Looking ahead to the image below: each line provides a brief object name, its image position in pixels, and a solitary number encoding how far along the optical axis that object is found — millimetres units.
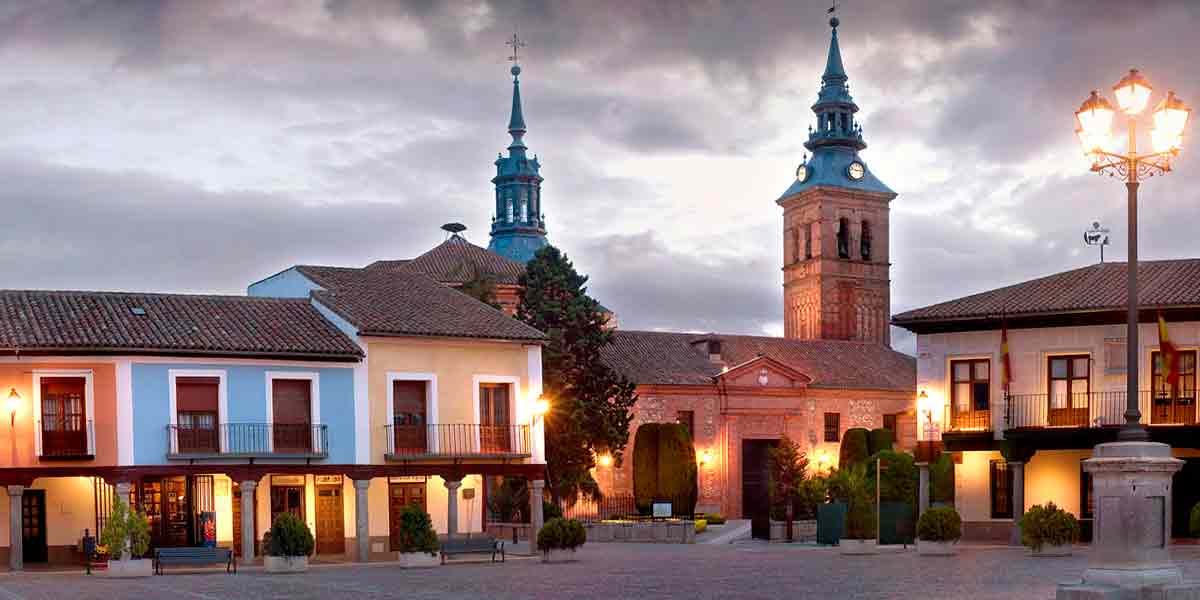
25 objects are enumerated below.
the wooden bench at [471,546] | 33406
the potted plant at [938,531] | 32219
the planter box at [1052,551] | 30750
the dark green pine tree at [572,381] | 48062
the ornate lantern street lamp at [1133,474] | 16203
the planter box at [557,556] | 33500
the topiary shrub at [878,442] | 59719
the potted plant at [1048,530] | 30438
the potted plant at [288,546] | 31359
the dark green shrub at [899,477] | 42656
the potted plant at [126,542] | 30156
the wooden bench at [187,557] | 31219
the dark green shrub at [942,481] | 44031
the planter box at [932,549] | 32406
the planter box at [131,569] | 30062
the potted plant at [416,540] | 32438
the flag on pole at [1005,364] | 38875
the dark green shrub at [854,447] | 58416
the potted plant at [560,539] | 33156
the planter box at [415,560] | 32375
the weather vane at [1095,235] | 43781
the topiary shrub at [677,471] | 51938
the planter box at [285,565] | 31438
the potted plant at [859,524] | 34562
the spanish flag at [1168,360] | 32625
